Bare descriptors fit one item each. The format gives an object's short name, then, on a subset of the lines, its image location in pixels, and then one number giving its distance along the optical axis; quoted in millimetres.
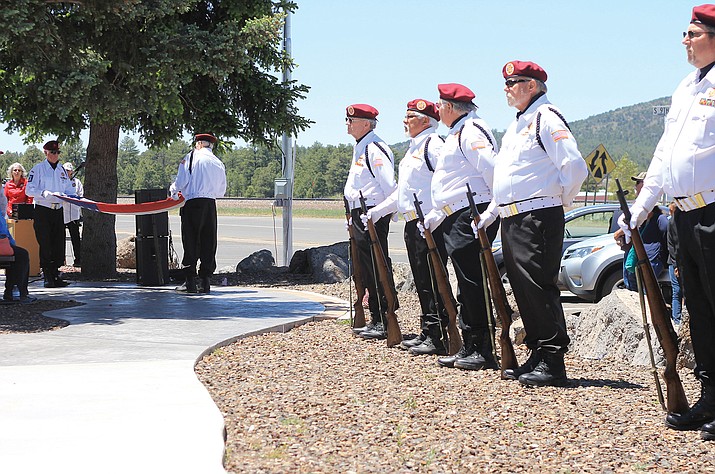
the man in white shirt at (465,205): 7914
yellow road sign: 29172
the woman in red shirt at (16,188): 17469
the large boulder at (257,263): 17302
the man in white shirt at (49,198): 14539
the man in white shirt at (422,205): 8672
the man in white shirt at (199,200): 13352
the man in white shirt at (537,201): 6922
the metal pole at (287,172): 17203
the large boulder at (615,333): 8245
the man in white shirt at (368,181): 9547
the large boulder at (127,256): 19422
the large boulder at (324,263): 15625
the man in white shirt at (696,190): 5523
